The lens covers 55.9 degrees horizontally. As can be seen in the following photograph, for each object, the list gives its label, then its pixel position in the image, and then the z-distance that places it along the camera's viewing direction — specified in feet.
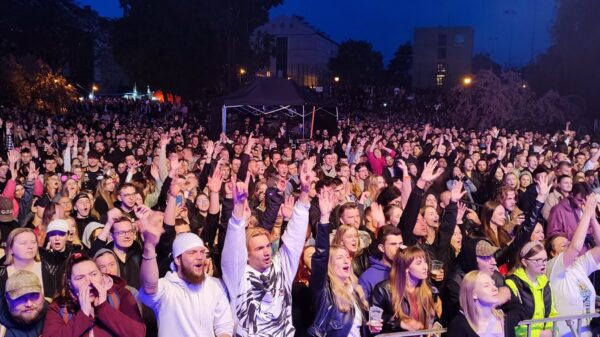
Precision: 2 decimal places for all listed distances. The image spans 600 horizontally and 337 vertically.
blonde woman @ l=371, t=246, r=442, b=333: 13.07
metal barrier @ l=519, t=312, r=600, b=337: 13.11
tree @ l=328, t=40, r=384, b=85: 231.71
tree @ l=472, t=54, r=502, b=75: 266.36
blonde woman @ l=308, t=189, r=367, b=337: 12.51
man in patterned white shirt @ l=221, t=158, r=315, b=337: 11.87
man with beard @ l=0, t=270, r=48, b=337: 11.51
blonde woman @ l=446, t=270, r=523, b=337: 11.96
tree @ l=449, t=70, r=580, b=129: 93.15
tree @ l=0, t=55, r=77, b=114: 82.60
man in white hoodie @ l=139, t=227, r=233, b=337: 11.58
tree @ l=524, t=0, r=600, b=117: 108.06
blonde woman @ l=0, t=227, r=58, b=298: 13.64
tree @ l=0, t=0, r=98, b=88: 114.73
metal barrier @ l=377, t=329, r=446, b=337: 12.35
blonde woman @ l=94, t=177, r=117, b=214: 23.44
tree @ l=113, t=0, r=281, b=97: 116.78
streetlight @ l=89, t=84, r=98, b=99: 178.68
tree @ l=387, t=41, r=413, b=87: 269.44
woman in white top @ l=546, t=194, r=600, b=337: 14.78
